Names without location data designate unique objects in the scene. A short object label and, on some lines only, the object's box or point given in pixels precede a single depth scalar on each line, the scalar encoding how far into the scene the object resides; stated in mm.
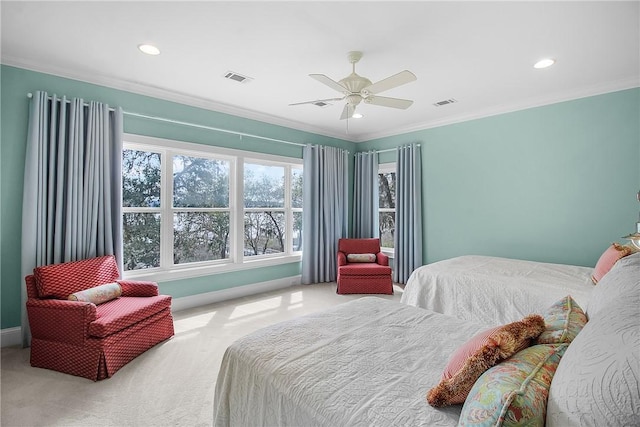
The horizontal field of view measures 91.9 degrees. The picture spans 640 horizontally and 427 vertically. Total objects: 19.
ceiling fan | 2387
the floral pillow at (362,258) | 5004
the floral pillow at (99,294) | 2598
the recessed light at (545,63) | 2832
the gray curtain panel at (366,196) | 5672
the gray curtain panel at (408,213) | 4980
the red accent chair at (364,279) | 4570
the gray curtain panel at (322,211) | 5121
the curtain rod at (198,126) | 3461
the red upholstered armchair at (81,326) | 2324
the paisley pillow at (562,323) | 1142
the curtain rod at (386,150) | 5362
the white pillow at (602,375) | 642
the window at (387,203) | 5551
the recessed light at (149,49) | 2604
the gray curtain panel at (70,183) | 2830
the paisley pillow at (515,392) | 789
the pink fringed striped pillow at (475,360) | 1019
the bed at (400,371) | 719
